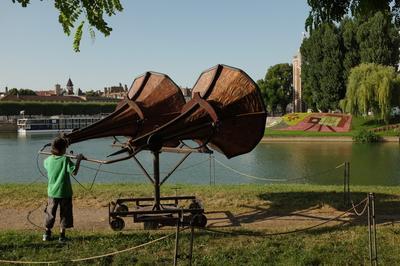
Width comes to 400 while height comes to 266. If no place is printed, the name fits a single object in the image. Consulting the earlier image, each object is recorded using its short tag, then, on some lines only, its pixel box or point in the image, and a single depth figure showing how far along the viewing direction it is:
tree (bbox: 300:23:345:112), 57.47
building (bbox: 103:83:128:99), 185.65
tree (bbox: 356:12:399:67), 53.62
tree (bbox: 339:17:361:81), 56.53
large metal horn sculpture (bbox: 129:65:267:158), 8.96
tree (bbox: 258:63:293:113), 85.69
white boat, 78.50
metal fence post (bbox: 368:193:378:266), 6.41
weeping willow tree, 48.06
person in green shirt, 7.77
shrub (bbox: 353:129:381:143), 47.16
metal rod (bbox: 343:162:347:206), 11.12
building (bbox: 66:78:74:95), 184.00
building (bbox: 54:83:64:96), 182.80
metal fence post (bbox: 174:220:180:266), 5.71
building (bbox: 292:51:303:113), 84.94
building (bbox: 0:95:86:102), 115.81
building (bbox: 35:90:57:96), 178.12
